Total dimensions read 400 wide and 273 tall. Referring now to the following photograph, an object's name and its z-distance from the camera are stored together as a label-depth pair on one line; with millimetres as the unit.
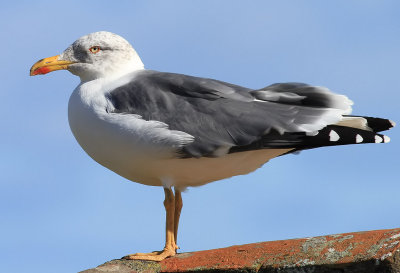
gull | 13211
